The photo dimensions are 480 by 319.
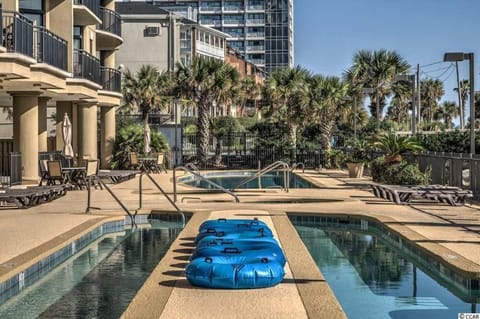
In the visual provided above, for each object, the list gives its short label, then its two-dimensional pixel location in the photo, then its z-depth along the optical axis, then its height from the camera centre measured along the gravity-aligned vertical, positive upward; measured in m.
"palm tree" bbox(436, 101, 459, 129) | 113.86 +7.14
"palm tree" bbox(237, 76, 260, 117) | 76.62 +7.39
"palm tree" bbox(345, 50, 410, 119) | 47.62 +5.92
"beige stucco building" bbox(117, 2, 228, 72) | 60.22 +9.93
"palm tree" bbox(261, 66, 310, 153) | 41.09 +3.64
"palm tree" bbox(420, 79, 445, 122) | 100.93 +8.84
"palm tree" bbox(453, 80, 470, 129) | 99.19 +9.55
